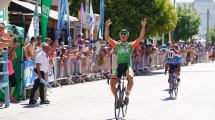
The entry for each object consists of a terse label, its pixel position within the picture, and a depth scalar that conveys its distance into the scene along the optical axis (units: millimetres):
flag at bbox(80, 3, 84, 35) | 28066
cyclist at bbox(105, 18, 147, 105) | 13336
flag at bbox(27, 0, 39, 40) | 19989
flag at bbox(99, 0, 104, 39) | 29484
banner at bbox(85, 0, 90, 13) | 31441
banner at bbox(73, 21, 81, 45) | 28547
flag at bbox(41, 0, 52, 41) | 20439
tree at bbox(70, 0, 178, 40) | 34750
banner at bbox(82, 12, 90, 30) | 28641
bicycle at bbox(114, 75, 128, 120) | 12945
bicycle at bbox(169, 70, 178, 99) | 18078
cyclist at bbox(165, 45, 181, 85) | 18406
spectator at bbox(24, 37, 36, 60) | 17545
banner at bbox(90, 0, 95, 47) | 29016
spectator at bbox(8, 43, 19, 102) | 16188
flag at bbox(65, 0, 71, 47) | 25500
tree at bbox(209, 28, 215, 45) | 124438
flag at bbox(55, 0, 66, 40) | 23844
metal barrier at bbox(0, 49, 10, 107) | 15461
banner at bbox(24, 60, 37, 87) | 17281
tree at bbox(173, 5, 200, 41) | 83688
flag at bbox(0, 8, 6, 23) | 20652
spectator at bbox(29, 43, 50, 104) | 16109
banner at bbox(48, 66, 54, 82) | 21077
